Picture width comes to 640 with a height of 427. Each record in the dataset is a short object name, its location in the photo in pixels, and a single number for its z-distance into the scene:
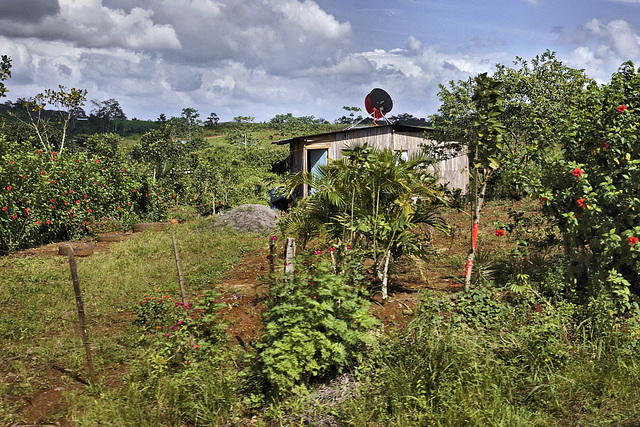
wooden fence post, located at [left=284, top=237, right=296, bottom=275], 5.93
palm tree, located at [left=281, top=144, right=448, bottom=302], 6.72
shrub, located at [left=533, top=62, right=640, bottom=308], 5.44
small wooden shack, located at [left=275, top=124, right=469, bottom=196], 16.72
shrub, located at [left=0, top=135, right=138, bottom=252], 11.84
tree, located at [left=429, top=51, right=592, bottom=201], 14.45
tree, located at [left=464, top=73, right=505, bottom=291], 6.27
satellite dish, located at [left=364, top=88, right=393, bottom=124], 16.53
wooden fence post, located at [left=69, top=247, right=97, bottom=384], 4.96
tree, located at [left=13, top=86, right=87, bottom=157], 20.59
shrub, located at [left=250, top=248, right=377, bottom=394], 4.50
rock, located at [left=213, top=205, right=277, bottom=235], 13.99
